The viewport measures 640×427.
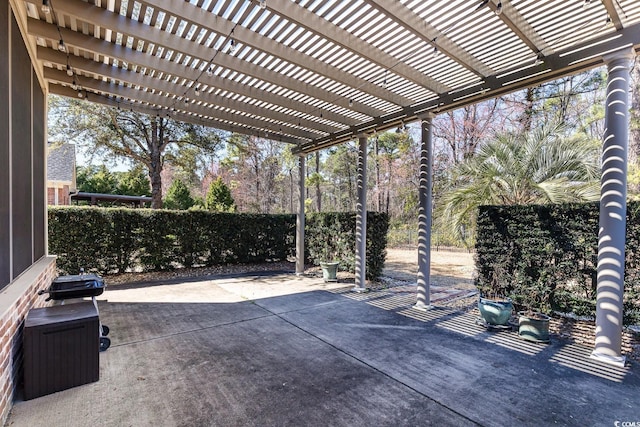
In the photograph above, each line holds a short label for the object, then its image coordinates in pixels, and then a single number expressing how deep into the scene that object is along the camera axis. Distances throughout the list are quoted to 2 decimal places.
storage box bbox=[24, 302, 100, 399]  2.48
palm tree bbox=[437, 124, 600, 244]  4.80
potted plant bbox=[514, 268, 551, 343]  3.69
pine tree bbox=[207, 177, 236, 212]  14.34
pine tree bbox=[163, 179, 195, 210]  16.81
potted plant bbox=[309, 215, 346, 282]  7.21
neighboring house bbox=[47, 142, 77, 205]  11.48
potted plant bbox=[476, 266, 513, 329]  4.09
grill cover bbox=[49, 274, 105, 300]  3.18
